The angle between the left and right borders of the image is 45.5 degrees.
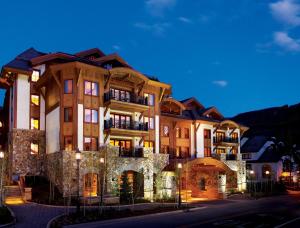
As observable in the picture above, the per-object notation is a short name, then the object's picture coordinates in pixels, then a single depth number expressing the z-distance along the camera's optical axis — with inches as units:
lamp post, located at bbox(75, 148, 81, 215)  862.5
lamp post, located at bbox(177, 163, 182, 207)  1138.5
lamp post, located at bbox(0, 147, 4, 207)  948.9
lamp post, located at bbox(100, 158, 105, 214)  1029.7
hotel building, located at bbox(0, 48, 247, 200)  1338.6
